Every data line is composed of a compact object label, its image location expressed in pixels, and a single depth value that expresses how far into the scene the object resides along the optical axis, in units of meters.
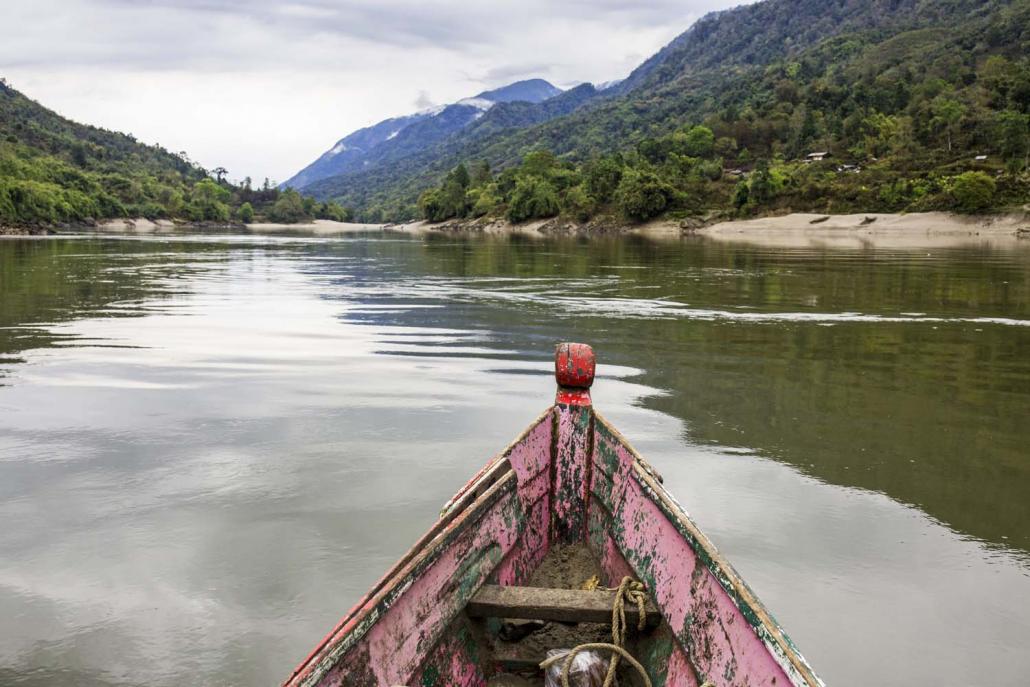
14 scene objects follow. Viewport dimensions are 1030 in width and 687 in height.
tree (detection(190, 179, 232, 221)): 145.41
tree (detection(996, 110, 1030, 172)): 59.85
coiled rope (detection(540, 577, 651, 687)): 2.88
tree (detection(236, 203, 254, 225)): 166.12
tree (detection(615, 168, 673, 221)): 78.31
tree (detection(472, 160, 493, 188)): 133.50
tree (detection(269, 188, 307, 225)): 178.38
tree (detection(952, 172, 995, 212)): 53.45
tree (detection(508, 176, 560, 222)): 94.94
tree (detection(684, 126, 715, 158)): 105.50
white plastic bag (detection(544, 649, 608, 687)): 2.98
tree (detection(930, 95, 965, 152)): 74.44
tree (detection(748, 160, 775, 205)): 71.81
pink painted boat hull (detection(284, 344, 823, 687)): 2.50
